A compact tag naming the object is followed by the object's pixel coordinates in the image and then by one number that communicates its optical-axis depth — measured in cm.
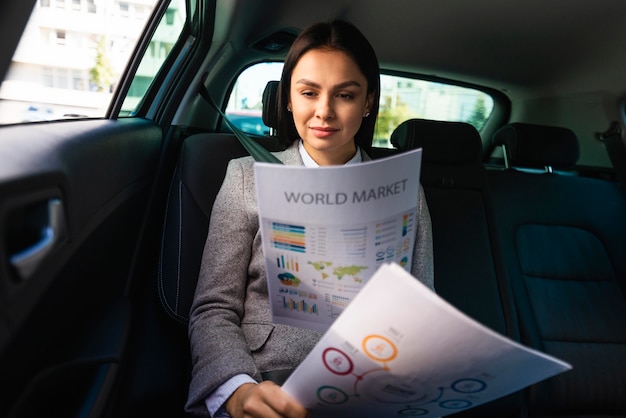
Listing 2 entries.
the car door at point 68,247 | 70
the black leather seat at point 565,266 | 168
